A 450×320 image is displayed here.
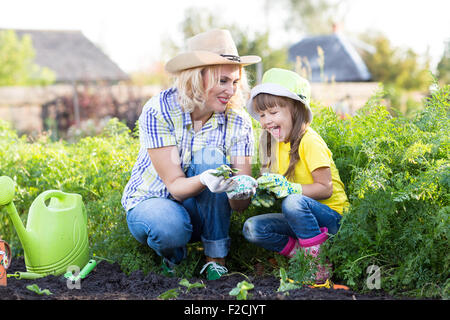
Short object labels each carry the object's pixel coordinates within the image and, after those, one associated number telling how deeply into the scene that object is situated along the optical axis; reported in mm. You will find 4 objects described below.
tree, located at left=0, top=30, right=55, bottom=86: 23812
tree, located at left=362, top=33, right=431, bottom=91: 22297
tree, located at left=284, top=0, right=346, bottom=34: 47812
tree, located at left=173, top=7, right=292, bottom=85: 15484
